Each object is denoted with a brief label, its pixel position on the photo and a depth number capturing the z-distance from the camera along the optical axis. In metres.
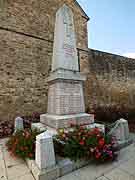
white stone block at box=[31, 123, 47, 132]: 3.74
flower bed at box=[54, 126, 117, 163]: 2.70
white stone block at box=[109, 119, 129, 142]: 3.64
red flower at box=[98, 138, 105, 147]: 2.80
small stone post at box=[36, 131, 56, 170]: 2.20
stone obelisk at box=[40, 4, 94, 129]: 3.66
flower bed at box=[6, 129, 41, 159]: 2.80
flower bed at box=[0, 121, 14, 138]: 5.19
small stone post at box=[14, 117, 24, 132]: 4.61
